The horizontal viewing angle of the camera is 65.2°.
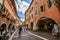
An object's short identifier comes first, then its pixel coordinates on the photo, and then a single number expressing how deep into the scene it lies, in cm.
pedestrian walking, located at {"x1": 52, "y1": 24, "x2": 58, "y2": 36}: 685
